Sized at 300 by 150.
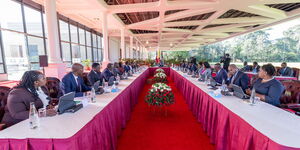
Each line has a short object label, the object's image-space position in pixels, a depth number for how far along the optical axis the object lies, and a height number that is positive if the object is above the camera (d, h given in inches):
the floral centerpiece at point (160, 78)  235.0 -30.3
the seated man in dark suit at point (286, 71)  237.3 -18.1
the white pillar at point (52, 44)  164.7 +18.6
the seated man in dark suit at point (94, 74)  142.4 -14.8
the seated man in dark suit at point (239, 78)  117.9 -14.9
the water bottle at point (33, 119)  48.8 -20.6
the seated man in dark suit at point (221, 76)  154.1 -17.4
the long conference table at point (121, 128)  42.3 -24.0
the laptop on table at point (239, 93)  84.7 -20.0
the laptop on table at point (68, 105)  60.3 -20.1
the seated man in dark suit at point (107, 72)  176.1 -16.4
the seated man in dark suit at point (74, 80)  95.4 -14.5
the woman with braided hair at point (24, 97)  58.5 -16.9
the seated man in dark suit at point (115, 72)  212.1 -18.6
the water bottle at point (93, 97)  79.0 -21.1
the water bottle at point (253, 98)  73.9 -20.0
